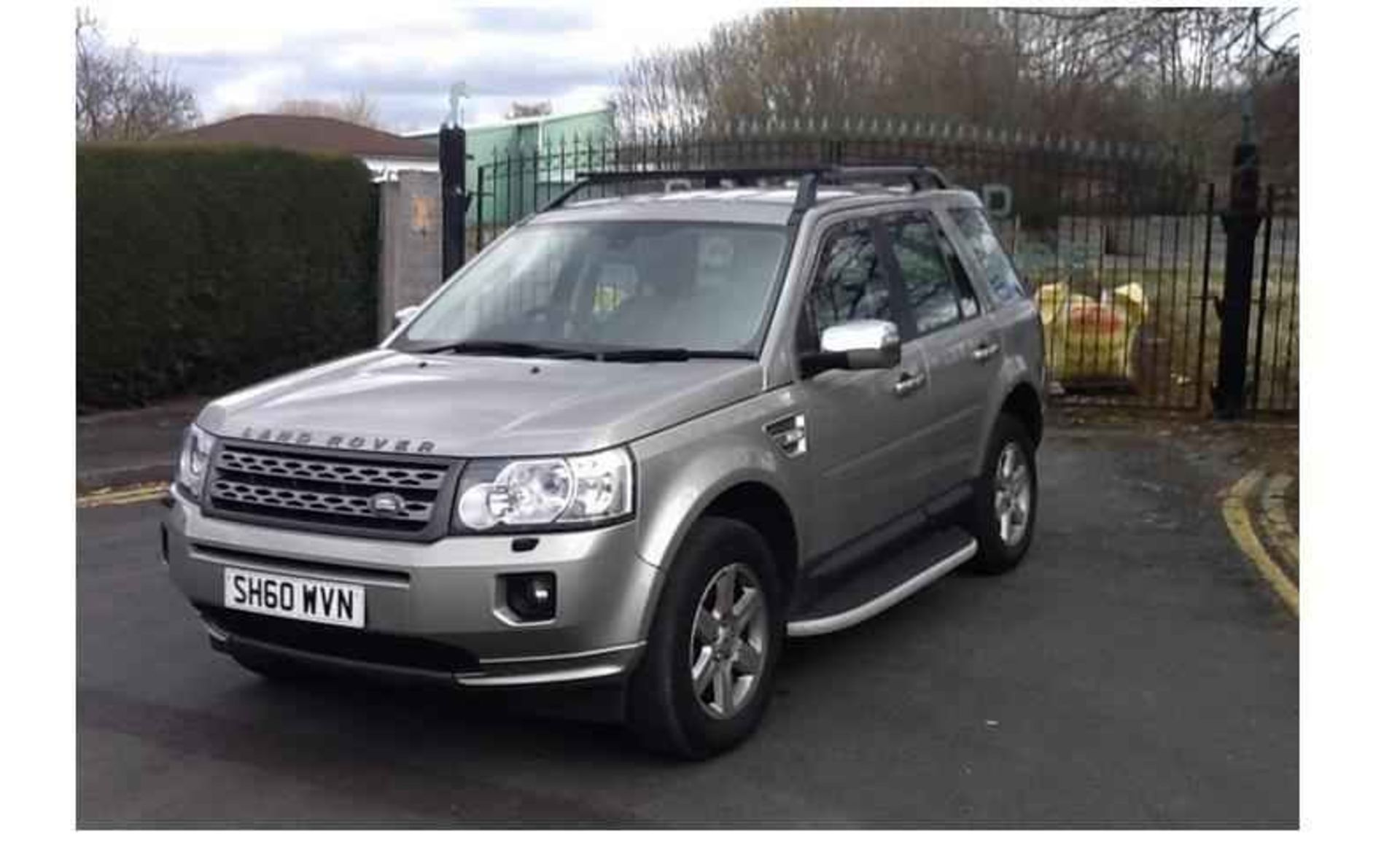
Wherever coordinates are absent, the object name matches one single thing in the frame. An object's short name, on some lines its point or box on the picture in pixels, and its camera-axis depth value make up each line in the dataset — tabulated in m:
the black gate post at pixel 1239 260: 10.95
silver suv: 4.13
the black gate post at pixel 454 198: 13.09
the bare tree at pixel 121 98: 26.61
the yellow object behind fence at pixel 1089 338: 12.28
